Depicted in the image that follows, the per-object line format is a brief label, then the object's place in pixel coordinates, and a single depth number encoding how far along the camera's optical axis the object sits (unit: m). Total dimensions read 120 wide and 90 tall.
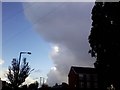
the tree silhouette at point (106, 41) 13.33
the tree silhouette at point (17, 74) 13.26
